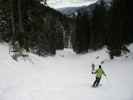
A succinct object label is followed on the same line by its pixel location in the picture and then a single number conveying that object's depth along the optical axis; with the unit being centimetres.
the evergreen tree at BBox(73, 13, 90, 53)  8475
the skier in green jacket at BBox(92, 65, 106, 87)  1978
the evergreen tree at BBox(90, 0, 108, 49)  7612
